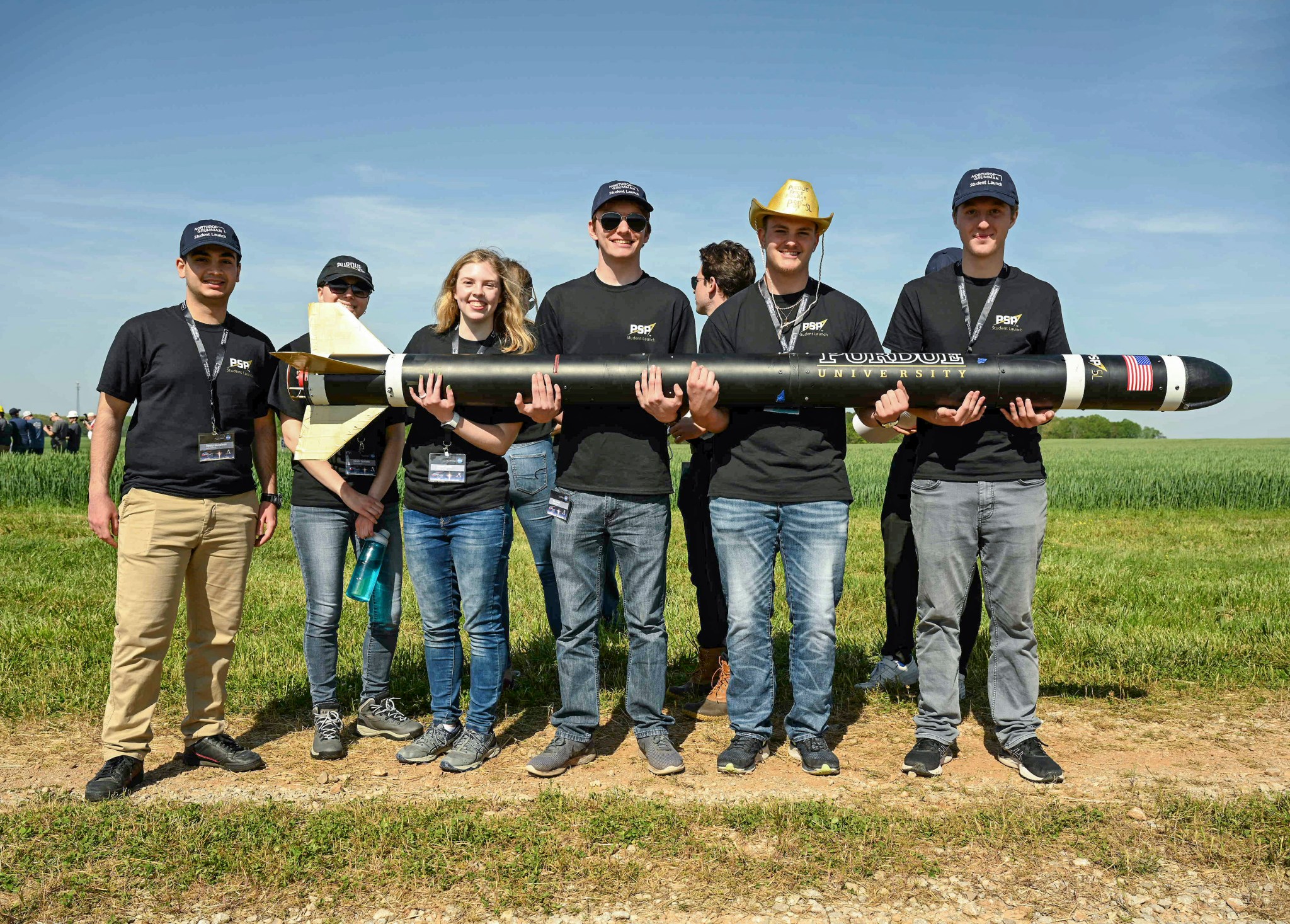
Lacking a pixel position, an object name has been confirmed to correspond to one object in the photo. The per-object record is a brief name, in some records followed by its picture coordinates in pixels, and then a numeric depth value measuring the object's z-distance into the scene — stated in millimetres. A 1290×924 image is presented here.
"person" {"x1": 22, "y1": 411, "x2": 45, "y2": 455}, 37000
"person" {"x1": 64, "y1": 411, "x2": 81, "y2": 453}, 37250
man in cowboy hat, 5105
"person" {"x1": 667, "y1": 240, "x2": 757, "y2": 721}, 6668
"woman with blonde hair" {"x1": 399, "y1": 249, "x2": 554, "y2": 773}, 5305
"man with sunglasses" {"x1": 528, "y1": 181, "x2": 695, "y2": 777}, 5148
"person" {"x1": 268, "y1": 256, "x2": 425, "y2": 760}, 5582
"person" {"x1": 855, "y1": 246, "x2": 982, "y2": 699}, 6871
